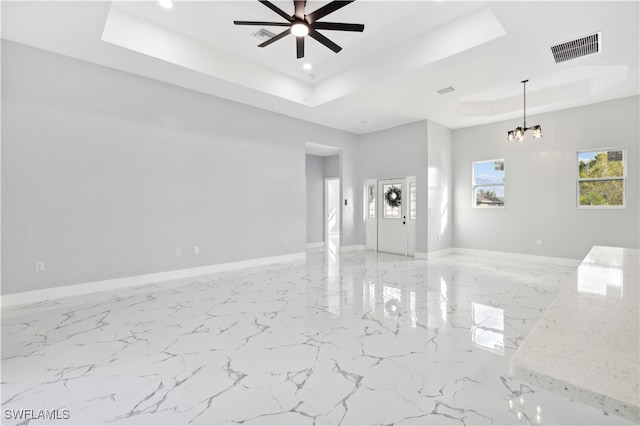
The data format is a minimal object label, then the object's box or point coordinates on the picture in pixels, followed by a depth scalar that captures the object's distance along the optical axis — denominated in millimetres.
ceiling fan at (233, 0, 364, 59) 3088
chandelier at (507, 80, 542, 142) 5281
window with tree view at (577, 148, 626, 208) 5672
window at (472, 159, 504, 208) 7184
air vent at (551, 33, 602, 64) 3608
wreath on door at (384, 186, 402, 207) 7629
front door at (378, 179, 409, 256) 7543
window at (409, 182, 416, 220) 7281
